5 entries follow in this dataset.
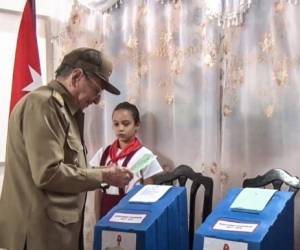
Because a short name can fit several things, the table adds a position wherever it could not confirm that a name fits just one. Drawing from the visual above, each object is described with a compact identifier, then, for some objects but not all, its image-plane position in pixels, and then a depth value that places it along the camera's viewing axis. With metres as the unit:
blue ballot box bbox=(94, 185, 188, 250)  1.82
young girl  2.75
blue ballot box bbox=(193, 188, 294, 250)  1.63
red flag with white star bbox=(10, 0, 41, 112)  2.96
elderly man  1.83
